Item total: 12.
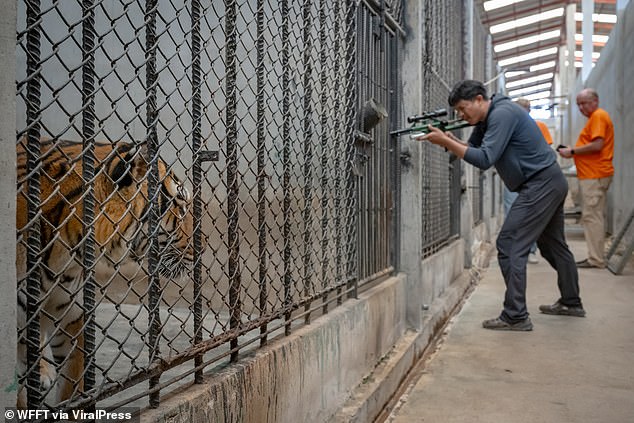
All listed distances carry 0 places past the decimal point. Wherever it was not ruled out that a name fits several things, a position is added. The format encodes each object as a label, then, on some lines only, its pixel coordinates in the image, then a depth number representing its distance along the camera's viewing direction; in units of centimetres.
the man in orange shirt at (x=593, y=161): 720
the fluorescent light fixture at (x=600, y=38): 2418
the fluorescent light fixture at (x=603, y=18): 2144
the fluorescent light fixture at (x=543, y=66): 3231
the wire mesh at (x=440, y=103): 526
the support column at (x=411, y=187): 415
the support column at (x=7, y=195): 112
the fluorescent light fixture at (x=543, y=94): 4182
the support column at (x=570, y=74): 2002
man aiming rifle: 457
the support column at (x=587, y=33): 1598
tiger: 247
